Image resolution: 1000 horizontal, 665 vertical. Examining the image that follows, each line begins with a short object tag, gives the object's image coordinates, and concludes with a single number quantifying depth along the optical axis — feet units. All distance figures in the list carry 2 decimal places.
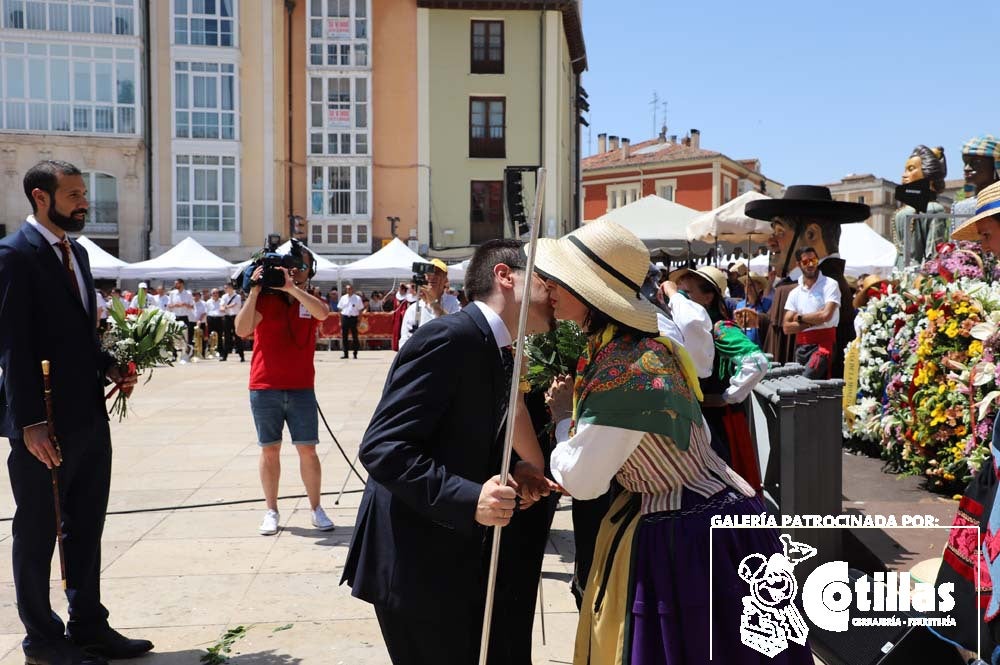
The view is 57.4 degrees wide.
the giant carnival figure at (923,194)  29.22
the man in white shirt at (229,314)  74.64
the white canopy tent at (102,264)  80.79
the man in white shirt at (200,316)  77.77
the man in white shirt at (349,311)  75.31
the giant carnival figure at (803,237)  25.59
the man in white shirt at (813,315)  23.93
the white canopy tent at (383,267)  84.33
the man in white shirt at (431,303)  26.08
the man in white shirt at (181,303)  76.38
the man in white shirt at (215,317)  77.82
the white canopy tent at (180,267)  81.71
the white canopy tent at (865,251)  54.65
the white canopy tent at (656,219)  41.52
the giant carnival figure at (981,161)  22.89
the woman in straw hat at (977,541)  8.97
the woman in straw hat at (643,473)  8.32
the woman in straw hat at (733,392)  15.29
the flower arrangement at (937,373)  20.30
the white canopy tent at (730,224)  34.40
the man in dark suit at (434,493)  8.40
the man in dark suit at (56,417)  12.47
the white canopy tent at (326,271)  86.70
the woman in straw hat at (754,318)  26.35
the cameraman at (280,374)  19.97
